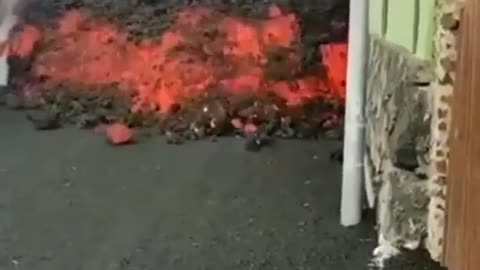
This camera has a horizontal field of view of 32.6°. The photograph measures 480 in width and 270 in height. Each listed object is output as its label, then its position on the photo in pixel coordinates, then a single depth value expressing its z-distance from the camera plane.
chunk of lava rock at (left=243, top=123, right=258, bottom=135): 4.77
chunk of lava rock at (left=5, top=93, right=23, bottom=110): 5.29
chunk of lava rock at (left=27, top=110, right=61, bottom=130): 4.94
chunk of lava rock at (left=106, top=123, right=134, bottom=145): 4.65
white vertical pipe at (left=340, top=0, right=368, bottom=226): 3.43
